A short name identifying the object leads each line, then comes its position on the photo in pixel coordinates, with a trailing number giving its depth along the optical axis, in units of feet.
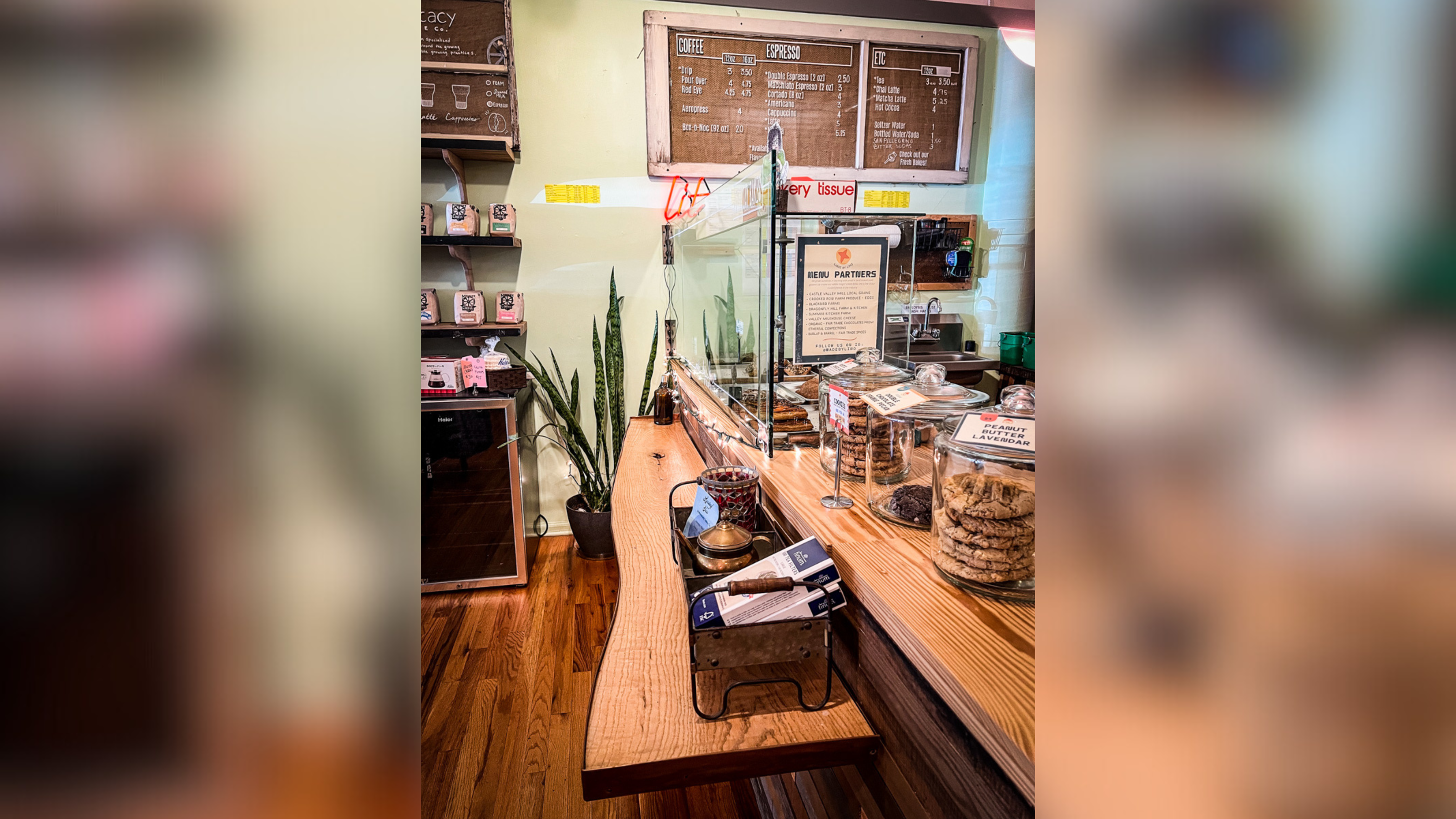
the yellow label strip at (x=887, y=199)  13.09
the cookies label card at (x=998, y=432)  3.10
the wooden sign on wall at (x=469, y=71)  11.03
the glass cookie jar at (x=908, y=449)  4.16
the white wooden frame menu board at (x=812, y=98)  11.96
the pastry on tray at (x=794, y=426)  6.27
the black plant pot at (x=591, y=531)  11.98
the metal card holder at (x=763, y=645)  3.76
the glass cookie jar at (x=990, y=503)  3.07
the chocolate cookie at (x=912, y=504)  4.16
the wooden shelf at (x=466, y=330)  11.11
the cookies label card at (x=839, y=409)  4.39
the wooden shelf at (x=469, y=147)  10.62
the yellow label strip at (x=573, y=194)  12.11
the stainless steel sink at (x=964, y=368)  12.86
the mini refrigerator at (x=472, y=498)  10.86
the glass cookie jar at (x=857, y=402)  4.73
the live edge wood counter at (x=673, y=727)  3.41
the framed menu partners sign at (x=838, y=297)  6.01
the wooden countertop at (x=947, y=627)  2.35
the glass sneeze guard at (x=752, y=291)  5.49
